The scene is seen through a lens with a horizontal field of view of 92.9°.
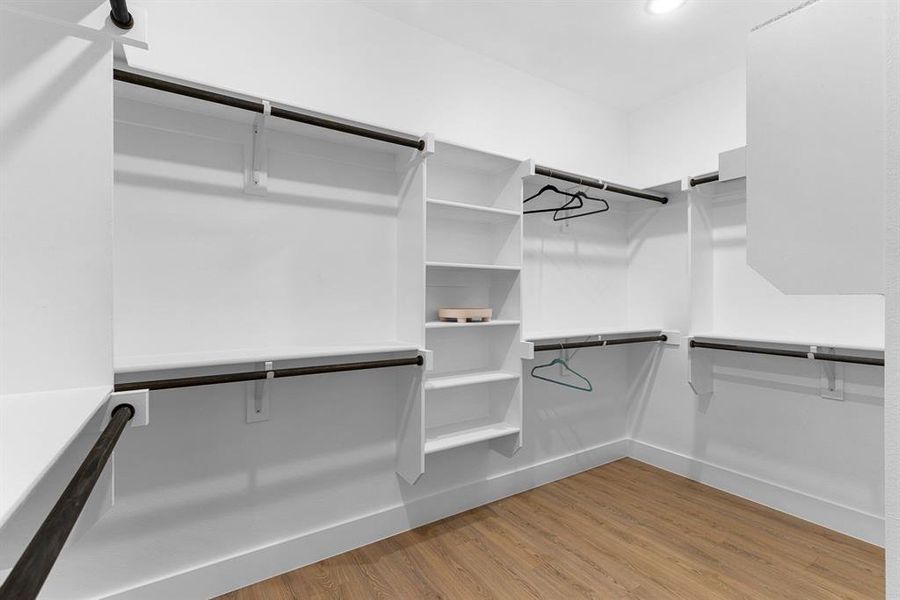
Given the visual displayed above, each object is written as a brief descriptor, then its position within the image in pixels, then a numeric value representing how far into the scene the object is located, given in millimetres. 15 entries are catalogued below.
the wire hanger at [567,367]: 2724
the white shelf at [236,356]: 1469
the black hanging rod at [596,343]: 2455
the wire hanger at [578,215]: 2780
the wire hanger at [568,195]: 2654
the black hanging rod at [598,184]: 2438
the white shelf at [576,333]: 2533
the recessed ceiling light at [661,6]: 2156
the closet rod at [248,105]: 1449
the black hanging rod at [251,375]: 1431
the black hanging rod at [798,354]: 2074
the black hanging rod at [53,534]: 384
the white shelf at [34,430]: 467
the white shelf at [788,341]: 2105
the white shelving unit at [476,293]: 2373
